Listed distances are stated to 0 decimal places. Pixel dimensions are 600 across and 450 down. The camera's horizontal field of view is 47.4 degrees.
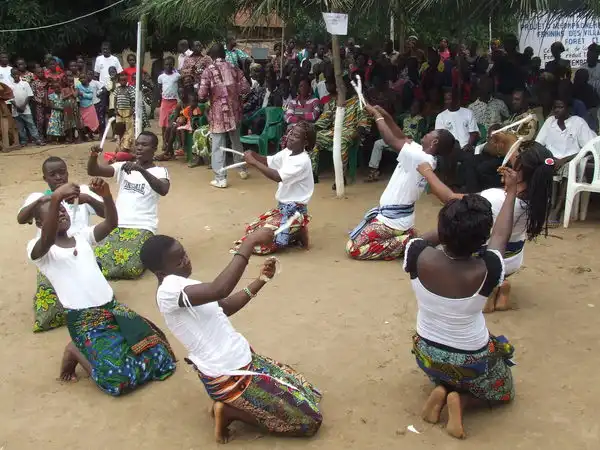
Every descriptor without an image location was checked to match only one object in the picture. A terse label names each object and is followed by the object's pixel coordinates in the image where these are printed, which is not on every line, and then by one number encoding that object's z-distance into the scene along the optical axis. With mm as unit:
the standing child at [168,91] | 10750
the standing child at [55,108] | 11523
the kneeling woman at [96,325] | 3641
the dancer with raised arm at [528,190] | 3971
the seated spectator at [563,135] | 6676
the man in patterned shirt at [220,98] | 8477
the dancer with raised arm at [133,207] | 5332
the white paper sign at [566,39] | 12320
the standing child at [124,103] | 10594
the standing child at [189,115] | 9719
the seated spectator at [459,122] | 7789
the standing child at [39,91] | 11492
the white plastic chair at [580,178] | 6180
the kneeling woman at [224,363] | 2979
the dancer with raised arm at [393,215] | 5203
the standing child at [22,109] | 11164
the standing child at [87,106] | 11938
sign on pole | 7078
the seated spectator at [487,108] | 8047
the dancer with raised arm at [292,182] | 5758
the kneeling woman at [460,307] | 2881
